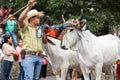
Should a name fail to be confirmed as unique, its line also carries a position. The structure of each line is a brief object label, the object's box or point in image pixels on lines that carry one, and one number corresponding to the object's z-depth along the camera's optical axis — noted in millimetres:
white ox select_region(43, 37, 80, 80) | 11195
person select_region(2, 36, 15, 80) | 11884
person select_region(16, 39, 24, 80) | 12941
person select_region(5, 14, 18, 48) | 15176
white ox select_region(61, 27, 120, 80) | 10109
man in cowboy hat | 8477
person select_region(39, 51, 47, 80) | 14554
